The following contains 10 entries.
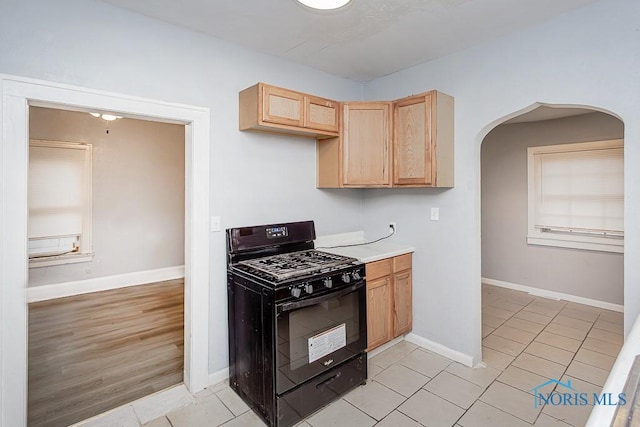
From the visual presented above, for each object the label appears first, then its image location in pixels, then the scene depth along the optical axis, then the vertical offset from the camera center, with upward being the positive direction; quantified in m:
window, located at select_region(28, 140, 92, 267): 4.31 +0.16
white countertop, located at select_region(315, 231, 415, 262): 2.94 -0.33
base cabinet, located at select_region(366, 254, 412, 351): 2.85 -0.77
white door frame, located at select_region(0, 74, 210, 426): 1.79 +0.04
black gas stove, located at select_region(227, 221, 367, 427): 2.09 -0.77
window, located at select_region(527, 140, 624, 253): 4.05 +0.23
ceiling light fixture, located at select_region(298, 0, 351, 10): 1.84 +1.17
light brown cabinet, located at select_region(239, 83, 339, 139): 2.46 +0.80
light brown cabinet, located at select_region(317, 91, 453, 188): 2.81 +0.59
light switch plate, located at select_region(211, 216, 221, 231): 2.55 -0.07
